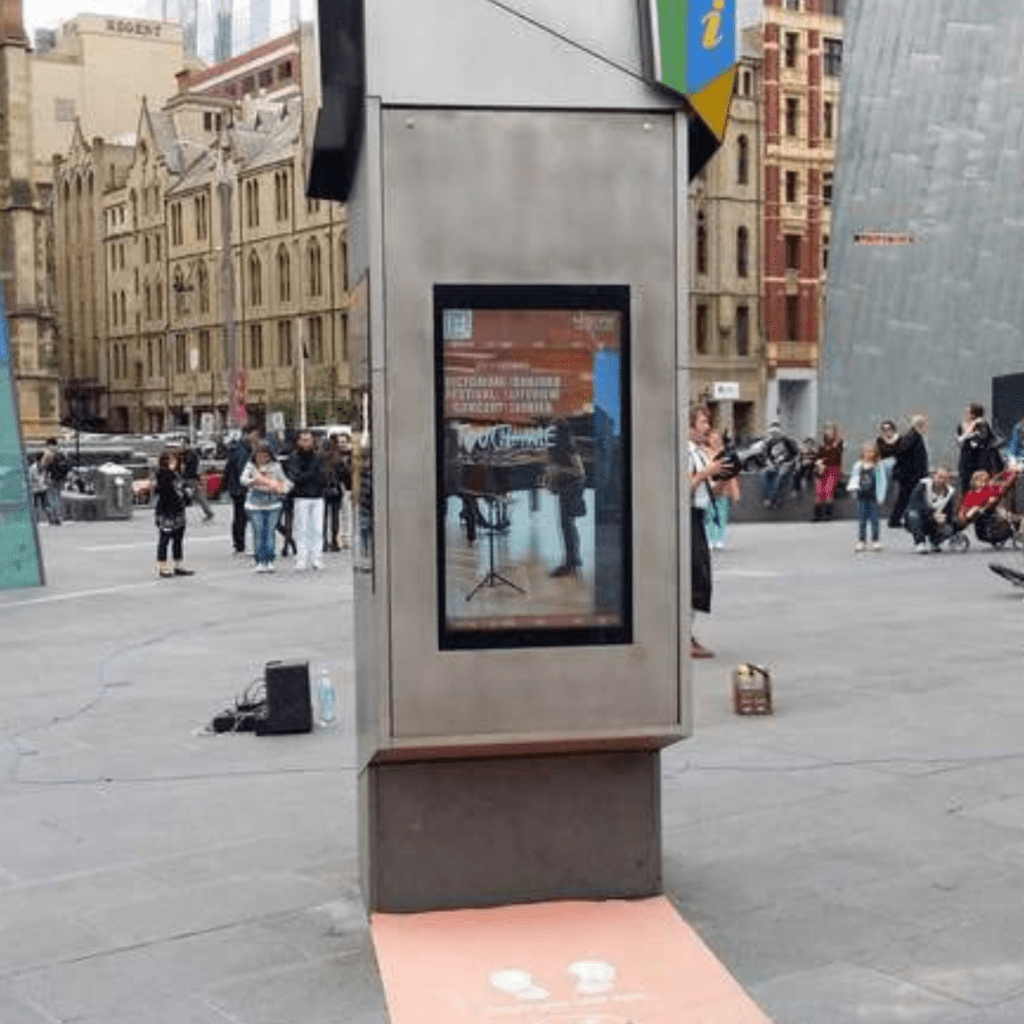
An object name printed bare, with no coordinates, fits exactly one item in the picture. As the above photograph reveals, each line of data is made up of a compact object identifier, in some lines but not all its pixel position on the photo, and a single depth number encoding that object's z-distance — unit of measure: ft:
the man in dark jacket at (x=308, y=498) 63.87
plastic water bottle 31.45
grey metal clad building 107.65
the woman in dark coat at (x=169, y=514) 62.59
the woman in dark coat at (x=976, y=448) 69.51
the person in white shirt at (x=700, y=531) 37.35
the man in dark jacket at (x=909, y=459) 73.36
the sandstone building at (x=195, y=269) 248.52
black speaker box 30.45
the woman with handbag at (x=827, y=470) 84.84
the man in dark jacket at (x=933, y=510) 65.46
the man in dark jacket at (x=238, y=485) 74.23
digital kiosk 17.31
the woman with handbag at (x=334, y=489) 71.82
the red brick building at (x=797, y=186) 228.02
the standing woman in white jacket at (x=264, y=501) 64.03
